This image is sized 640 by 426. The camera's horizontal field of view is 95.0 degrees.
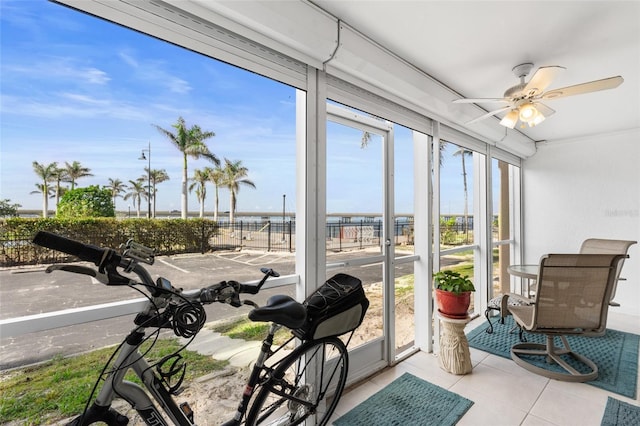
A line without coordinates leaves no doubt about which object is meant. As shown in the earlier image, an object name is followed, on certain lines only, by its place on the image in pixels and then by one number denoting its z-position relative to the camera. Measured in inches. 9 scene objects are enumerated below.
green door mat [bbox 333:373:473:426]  76.2
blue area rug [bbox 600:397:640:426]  75.2
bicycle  39.0
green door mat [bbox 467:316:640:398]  93.4
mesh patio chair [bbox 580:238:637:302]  123.6
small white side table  97.6
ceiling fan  80.0
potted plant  95.5
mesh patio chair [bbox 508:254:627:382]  91.1
